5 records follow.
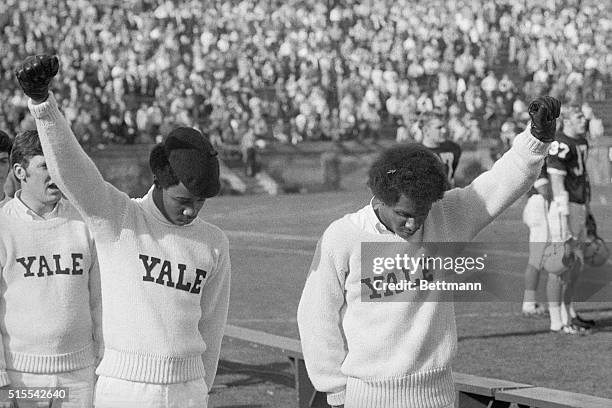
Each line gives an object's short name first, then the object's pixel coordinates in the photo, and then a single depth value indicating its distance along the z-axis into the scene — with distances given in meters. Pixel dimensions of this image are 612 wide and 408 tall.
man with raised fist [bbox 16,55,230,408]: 8.91
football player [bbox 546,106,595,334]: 23.03
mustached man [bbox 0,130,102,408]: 10.45
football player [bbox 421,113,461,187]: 22.97
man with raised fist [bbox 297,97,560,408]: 9.07
